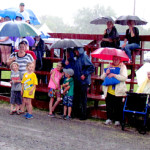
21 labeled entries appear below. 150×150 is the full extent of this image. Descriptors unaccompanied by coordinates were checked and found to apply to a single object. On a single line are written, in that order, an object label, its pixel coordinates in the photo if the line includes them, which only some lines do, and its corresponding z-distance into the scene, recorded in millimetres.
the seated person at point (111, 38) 9633
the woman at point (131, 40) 9328
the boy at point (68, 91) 8703
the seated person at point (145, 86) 7855
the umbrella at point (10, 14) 11156
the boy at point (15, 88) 9001
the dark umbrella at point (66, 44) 8359
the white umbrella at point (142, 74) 7873
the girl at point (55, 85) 9016
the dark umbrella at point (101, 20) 10414
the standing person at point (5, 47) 11383
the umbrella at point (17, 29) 8836
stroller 7500
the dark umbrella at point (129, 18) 9859
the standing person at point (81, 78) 8617
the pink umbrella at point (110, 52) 7888
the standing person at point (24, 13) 12020
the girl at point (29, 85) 8734
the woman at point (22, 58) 9142
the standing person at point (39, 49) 10922
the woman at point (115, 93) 8094
